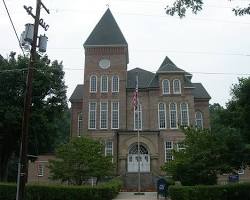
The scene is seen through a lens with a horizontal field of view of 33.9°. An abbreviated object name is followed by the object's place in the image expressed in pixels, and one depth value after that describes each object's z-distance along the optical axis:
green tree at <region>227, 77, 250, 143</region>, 26.84
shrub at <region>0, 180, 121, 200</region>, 24.89
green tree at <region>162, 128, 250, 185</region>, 28.53
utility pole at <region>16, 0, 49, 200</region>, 17.47
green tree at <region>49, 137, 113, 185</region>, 31.84
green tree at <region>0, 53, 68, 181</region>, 38.69
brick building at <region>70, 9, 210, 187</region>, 46.72
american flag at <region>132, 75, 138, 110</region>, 36.78
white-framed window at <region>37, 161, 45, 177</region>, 53.66
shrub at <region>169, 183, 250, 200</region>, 24.75
